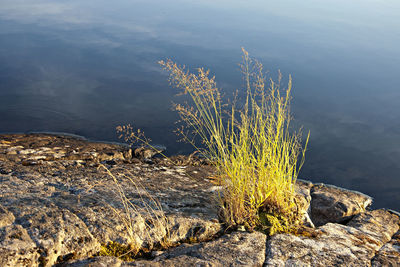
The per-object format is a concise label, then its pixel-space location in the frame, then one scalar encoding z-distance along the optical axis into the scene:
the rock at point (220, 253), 2.33
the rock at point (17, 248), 2.07
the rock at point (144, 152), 5.28
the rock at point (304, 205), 3.33
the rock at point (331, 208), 4.04
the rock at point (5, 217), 2.30
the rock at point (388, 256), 2.61
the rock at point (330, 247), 2.54
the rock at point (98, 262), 2.21
